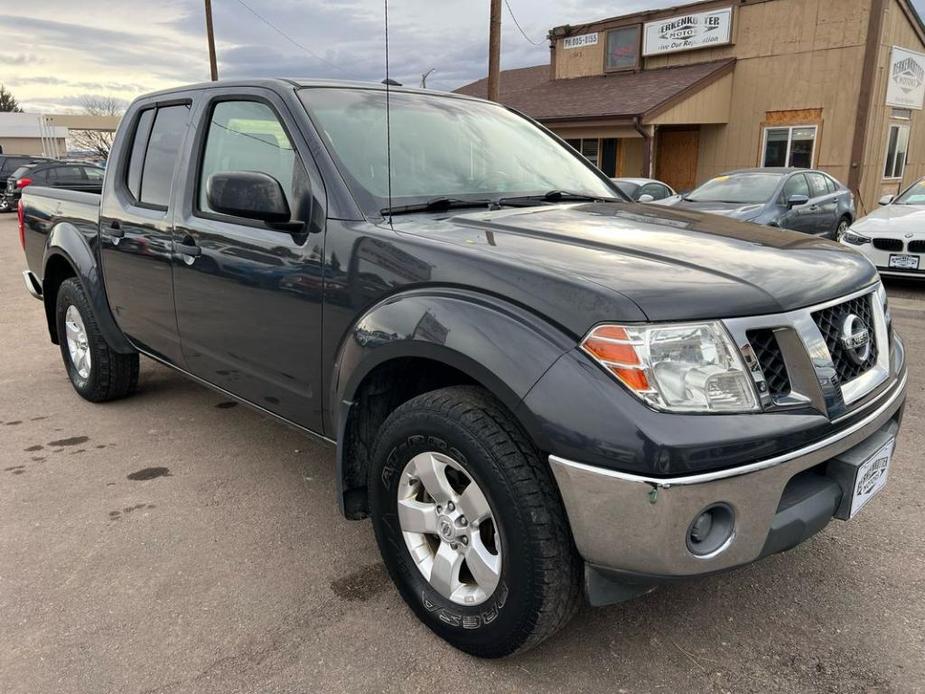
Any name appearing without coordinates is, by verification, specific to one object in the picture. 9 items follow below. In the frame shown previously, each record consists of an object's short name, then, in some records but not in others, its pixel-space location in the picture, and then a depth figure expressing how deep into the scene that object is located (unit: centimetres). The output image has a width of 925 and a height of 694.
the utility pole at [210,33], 2347
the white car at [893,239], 839
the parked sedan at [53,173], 1828
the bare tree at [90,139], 5778
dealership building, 1664
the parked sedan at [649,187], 1227
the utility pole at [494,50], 1359
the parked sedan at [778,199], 995
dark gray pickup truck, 190
